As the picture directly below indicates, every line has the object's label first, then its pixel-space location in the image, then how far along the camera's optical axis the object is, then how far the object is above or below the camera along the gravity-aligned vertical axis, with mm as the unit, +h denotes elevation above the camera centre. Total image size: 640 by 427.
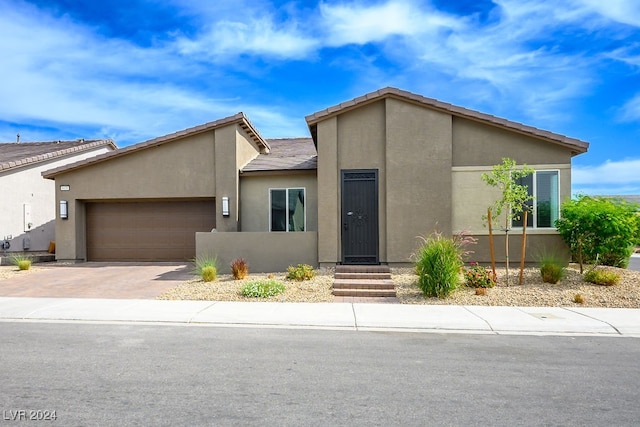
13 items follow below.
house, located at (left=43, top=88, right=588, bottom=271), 12648 +836
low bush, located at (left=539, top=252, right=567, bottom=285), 10680 -1620
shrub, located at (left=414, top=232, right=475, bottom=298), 9641 -1416
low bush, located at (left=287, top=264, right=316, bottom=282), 11461 -1733
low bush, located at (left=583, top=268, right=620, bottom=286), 10399 -1758
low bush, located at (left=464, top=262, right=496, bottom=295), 10422 -1761
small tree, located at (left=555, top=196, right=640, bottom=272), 10648 -507
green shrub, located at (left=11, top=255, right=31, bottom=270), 13883 -1680
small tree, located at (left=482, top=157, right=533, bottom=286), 10469 +582
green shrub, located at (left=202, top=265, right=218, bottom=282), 11570 -1742
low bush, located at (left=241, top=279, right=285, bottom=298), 9875 -1876
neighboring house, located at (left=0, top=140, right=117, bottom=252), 17688 +676
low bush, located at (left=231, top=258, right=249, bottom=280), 11867 -1670
